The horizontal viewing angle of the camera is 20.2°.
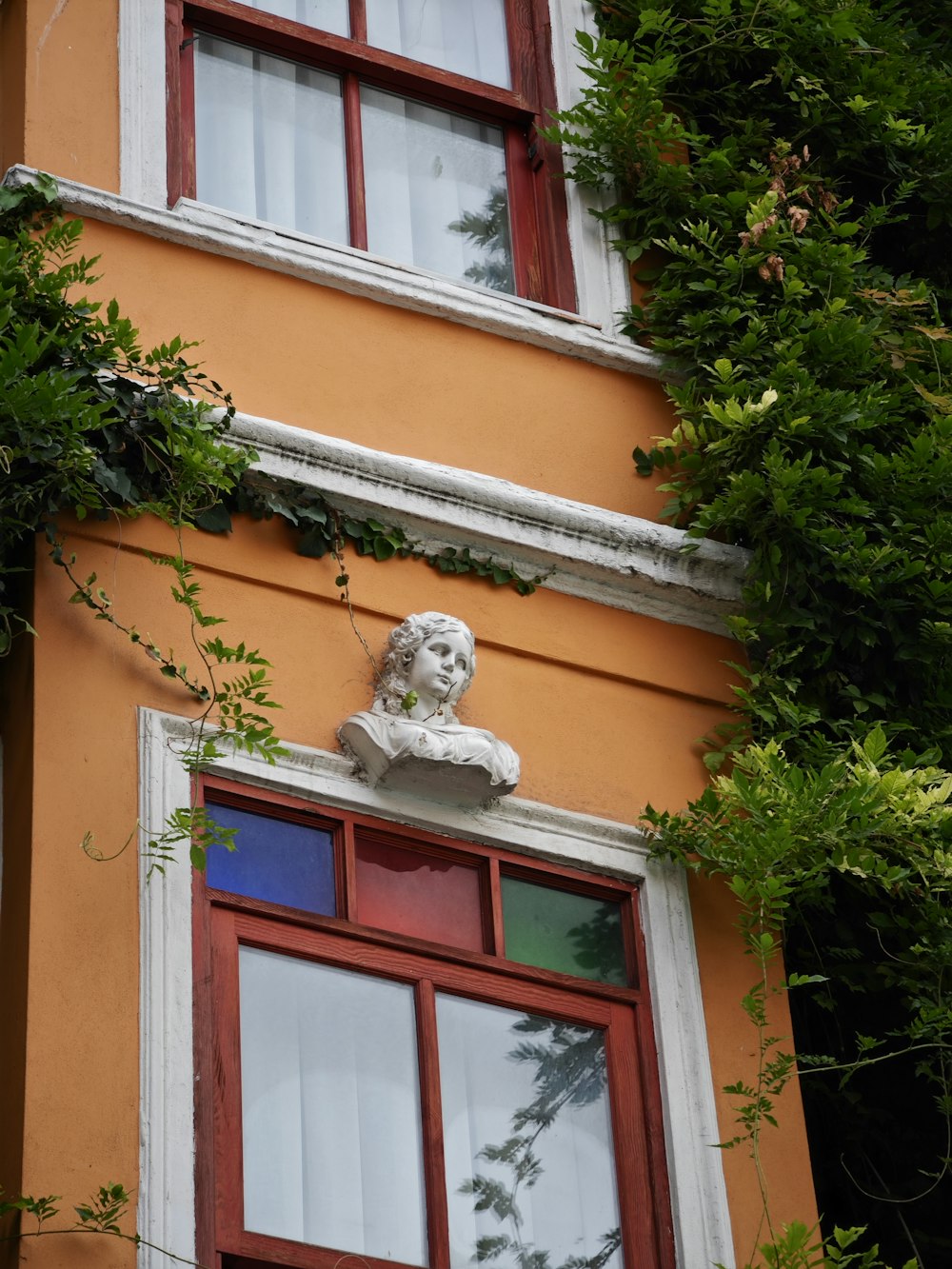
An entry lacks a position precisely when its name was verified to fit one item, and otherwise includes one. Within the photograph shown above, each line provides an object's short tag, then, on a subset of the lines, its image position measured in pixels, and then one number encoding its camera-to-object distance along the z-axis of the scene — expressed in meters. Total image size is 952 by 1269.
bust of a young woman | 7.48
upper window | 8.78
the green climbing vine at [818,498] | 7.75
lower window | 6.83
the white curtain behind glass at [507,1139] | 7.07
